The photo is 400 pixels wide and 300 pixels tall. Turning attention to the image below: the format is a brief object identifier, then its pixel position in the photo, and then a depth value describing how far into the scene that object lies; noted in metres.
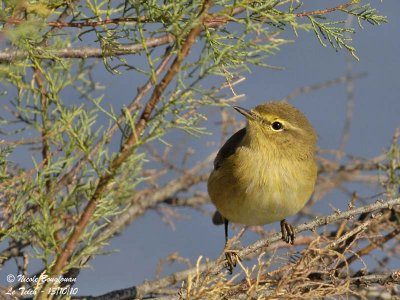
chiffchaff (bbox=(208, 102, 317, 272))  7.99
